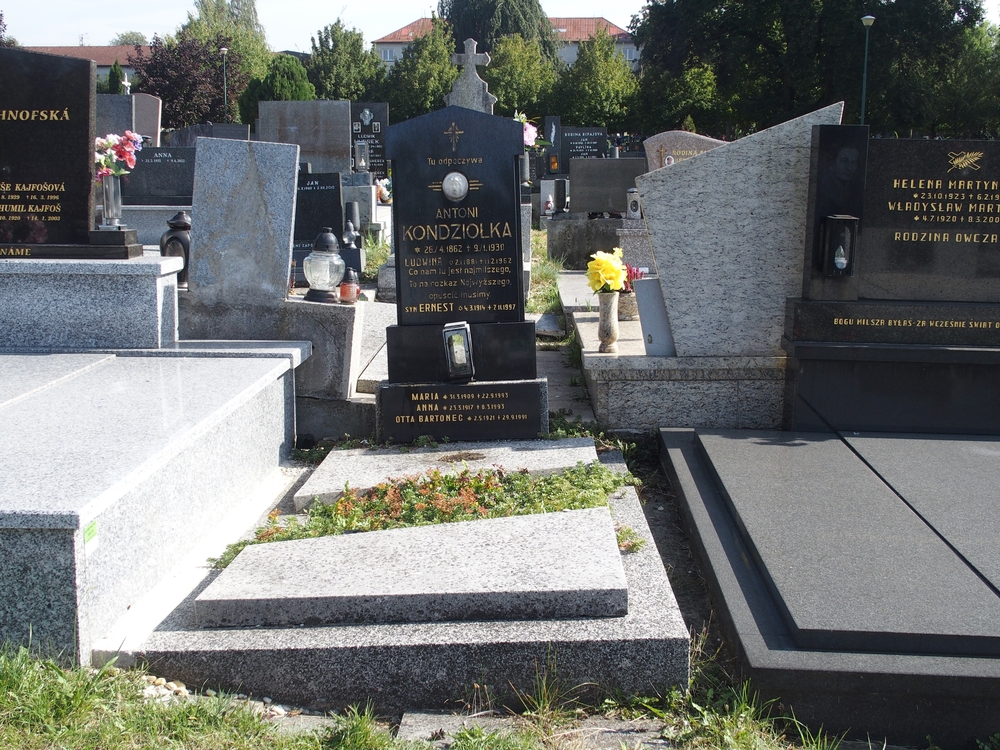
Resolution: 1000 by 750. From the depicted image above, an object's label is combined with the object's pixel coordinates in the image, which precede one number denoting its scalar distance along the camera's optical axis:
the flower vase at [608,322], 5.72
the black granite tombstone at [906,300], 5.07
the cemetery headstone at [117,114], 19.69
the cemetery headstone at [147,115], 20.09
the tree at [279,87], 35.97
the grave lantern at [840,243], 4.99
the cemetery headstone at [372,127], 20.02
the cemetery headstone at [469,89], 12.03
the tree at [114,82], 35.01
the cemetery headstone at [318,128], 16.23
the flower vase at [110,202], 8.02
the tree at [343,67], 45.78
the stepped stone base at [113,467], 2.82
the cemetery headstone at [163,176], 14.42
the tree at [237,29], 55.51
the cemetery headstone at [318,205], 10.38
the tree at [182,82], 44.75
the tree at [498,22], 64.75
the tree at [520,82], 48.56
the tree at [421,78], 44.91
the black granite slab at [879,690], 2.71
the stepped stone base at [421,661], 2.90
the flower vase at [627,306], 7.32
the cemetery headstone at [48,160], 5.28
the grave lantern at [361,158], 17.17
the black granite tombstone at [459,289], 5.24
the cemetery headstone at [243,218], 5.69
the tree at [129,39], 89.25
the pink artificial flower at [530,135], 12.00
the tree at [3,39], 36.80
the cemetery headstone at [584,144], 23.20
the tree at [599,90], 44.91
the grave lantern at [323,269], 6.19
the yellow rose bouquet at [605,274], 5.79
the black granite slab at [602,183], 13.42
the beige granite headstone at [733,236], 5.27
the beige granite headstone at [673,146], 11.33
